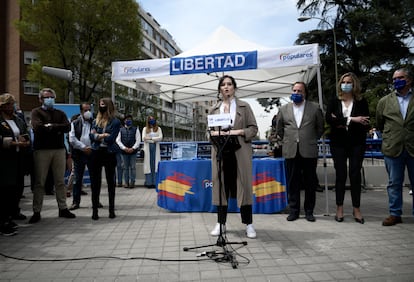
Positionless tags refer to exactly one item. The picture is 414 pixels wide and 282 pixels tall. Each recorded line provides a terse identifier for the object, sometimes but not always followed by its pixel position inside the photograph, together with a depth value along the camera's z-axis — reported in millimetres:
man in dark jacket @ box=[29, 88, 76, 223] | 5025
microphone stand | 3145
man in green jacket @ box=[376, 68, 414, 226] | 4430
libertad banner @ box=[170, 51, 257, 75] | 6246
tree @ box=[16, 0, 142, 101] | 17844
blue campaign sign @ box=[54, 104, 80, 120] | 9183
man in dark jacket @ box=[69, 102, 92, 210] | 5984
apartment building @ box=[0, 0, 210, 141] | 31625
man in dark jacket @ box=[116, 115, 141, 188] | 8555
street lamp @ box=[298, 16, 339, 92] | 23330
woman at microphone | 3867
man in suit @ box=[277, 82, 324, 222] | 4793
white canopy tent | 5959
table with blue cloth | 5367
